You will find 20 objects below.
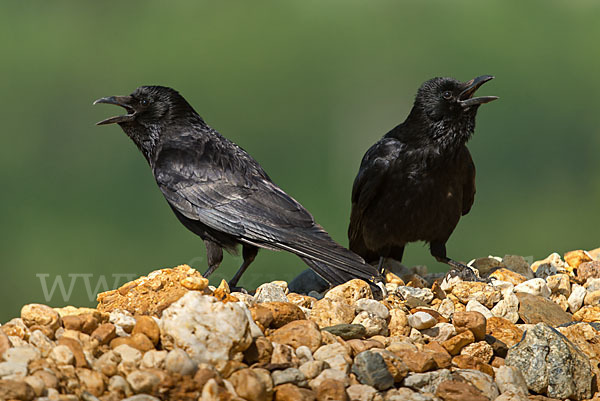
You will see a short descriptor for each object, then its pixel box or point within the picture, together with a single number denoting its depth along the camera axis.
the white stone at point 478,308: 7.20
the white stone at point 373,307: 6.23
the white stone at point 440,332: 6.14
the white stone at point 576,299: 7.95
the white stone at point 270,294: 6.97
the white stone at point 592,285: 8.58
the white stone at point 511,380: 5.53
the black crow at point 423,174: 8.85
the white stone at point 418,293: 7.51
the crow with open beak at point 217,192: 7.30
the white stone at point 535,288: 7.85
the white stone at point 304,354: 5.22
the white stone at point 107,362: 4.69
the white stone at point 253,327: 5.21
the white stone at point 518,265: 9.27
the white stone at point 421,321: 6.24
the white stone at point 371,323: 6.04
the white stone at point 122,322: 5.29
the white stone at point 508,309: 7.25
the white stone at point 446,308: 7.01
